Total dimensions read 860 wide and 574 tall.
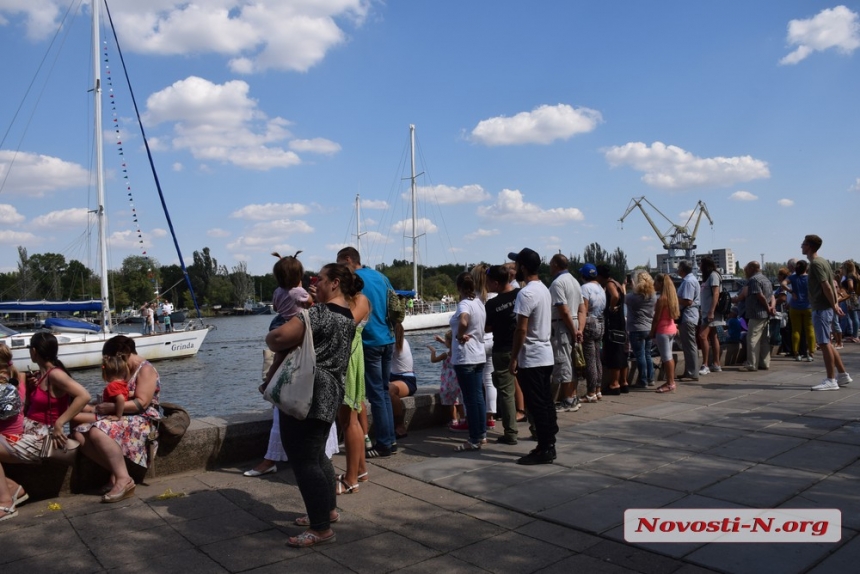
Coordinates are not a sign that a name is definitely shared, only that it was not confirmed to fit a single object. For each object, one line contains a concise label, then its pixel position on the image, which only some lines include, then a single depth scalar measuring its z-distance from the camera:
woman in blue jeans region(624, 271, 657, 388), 8.70
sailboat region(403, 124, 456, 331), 50.84
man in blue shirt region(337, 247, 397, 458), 5.55
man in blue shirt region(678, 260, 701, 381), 9.30
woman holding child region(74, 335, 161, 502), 4.75
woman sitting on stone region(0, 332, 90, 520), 4.58
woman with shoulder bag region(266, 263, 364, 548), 3.73
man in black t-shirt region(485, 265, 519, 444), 5.99
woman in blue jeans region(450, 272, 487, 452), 5.91
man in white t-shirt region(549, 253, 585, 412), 6.84
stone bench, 4.76
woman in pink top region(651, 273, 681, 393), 8.58
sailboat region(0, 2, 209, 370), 26.92
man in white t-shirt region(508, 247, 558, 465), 5.26
